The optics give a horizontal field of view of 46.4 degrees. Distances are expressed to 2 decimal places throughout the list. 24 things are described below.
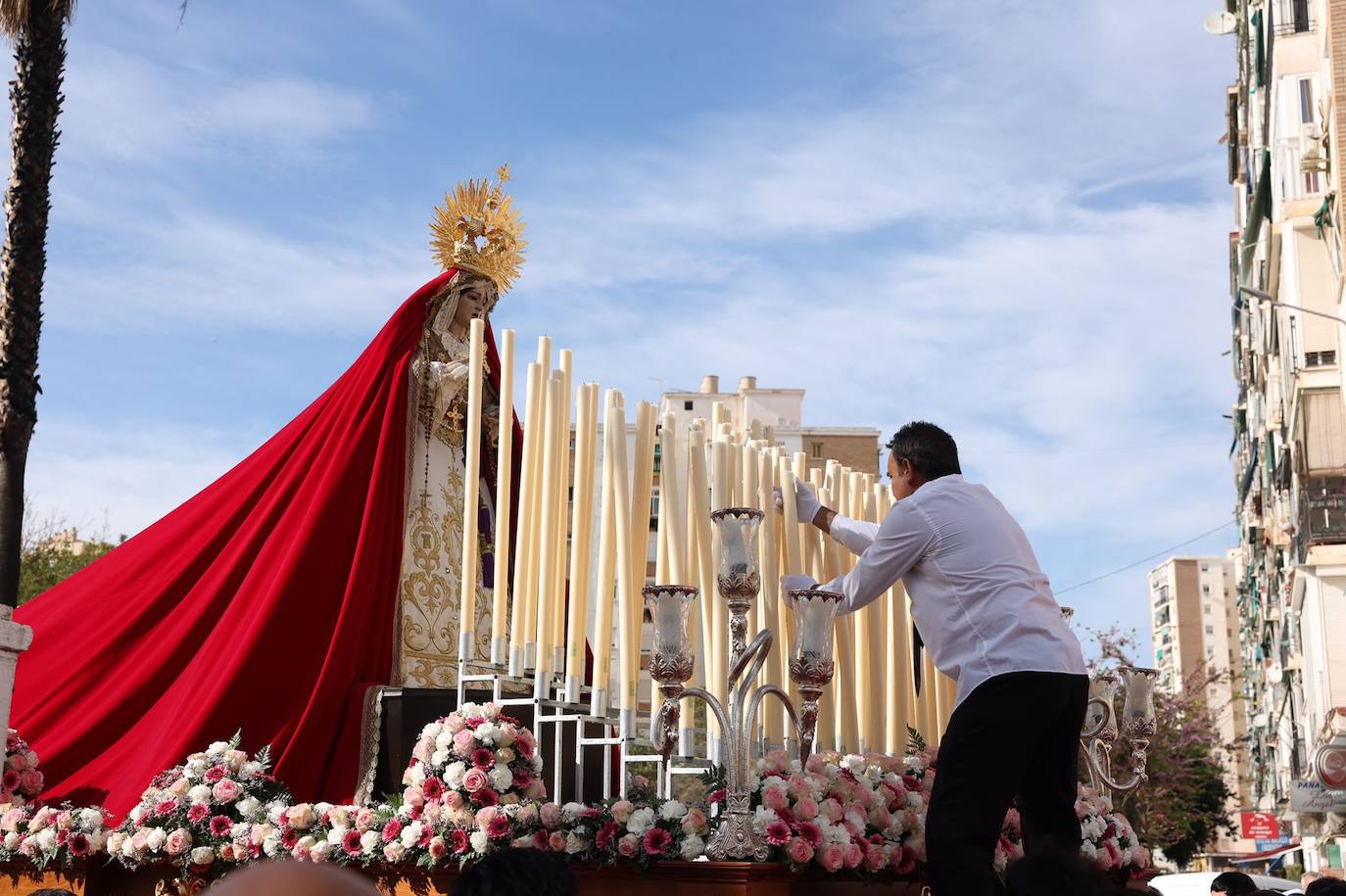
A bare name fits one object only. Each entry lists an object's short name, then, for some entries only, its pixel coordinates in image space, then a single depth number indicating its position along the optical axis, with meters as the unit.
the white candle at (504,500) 6.16
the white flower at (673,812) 5.05
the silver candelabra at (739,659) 4.92
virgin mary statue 6.82
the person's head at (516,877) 2.62
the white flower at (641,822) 5.03
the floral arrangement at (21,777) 6.47
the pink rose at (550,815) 5.25
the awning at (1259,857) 39.84
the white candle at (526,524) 6.00
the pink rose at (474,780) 5.34
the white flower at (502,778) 5.38
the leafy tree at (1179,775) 23.80
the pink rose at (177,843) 5.79
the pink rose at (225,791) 5.91
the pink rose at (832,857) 4.95
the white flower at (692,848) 5.00
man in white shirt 4.40
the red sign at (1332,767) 22.36
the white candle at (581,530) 5.89
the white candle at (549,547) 5.95
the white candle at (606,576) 5.90
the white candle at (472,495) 6.12
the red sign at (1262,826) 39.16
